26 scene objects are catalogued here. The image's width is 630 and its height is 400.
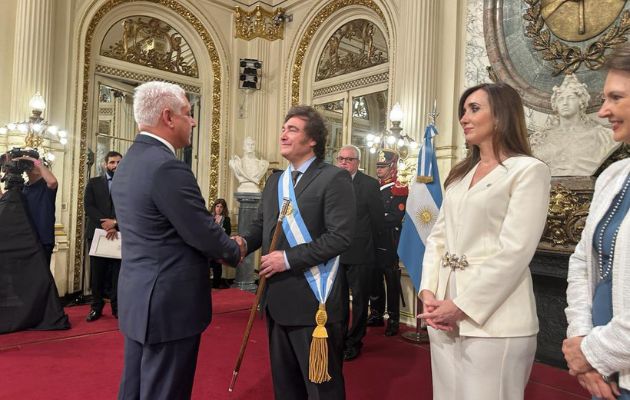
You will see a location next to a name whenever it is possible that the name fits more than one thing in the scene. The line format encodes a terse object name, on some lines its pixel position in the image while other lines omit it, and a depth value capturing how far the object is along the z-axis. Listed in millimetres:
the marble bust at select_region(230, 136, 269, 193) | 5988
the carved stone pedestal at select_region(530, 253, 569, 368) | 3133
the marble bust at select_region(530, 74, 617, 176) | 2957
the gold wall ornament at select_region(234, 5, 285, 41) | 6590
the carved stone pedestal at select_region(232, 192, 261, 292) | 5863
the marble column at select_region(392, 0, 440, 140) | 4352
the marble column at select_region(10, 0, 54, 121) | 4602
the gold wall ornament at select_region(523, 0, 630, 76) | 3242
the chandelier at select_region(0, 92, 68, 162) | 4281
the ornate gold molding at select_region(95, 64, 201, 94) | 5616
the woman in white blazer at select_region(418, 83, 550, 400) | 1210
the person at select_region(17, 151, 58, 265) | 3715
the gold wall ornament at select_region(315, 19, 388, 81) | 5631
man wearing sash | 1623
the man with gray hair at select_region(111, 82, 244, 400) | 1421
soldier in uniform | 4000
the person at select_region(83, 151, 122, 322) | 4137
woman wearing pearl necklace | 908
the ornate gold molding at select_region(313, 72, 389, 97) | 5570
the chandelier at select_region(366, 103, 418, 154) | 4215
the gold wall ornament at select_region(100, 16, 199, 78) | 5777
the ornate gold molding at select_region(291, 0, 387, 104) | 5667
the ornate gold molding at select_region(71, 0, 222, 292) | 5285
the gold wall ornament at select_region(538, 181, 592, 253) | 3009
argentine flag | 3537
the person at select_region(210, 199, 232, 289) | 5918
